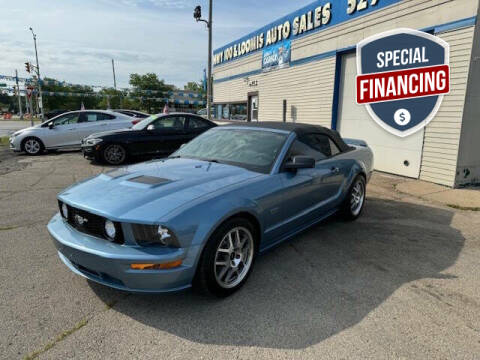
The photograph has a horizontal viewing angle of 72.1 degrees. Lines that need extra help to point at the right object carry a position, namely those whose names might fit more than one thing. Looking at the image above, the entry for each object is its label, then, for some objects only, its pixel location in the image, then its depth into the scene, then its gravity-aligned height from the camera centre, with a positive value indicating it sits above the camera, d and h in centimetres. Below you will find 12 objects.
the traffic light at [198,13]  1656 +499
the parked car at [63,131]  1101 -61
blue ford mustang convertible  242 -79
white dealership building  696 +119
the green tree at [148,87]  5403 +434
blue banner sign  1299 +238
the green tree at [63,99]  5141 +234
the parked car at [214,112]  2205 +12
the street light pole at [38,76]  2673 +340
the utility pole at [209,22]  1661 +470
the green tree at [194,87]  8021 +666
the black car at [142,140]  901 -73
